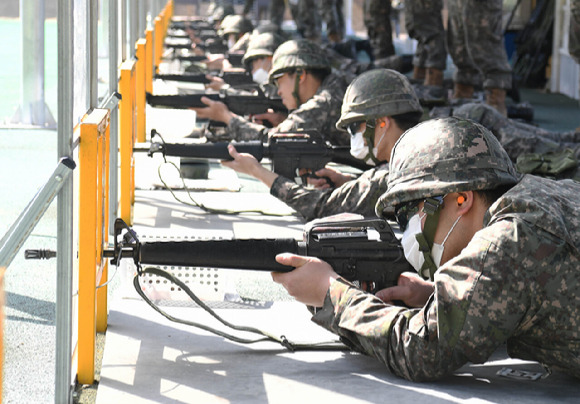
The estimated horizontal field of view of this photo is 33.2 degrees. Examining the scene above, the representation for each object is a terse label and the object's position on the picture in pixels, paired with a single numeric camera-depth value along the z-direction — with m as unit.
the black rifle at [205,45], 14.62
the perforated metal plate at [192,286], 3.95
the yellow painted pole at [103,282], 3.45
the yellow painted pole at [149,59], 8.82
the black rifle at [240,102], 7.04
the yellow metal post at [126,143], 5.20
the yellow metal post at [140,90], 6.86
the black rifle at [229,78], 9.16
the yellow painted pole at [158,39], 12.01
